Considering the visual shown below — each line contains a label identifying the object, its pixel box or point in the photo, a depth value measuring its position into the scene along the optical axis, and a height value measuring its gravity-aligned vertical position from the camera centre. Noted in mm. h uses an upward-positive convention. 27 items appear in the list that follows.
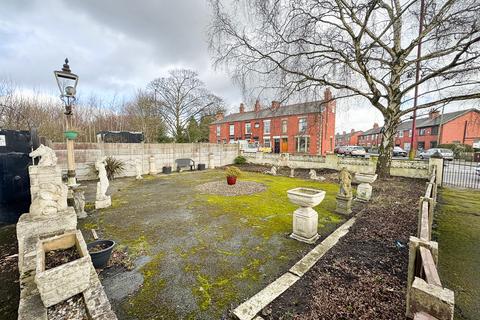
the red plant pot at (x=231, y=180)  7762 -1445
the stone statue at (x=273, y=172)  11156 -1548
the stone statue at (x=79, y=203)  4352 -1350
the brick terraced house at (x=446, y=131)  26672 +2282
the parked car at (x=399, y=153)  23125 -800
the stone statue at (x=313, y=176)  9530 -1561
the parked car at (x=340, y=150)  25522 -551
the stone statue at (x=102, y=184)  5003 -1035
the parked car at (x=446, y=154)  19359 -758
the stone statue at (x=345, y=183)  4773 -933
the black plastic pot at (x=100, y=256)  2438 -1472
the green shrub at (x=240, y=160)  15281 -1172
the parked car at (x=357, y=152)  22384 -693
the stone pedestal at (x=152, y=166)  10642 -1190
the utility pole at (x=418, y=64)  6551 +3325
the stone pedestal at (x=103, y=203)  4979 -1557
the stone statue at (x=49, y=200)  2141 -654
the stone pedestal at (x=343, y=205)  4773 -1492
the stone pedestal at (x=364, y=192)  5738 -1396
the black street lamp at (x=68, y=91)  4504 +1311
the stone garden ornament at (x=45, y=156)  2919 -185
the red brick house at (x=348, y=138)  53081 +2622
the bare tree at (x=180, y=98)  19312 +5003
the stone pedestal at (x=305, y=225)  3436 -1464
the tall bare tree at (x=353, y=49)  5895 +3513
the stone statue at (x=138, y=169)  9352 -1244
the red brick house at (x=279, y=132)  22344 +1876
